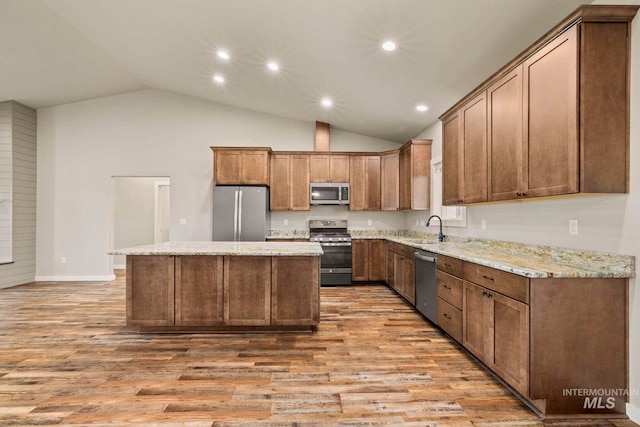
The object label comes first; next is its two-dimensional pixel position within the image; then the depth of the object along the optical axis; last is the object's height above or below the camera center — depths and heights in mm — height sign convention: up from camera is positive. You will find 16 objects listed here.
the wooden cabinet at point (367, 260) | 5672 -836
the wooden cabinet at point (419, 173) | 5117 +700
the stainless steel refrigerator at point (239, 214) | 5383 -4
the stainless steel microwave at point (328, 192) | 5875 +419
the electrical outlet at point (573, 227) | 2254 -86
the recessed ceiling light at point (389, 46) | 3066 +1693
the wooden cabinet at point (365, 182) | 5926 +616
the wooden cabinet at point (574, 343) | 1903 -786
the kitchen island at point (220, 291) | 3223 -804
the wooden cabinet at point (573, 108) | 1897 +714
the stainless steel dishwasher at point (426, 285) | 3375 -808
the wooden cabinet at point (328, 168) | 5910 +882
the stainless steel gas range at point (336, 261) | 5562 -840
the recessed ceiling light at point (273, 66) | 4074 +1969
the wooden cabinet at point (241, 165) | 5535 +868
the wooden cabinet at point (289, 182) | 5855 +604
